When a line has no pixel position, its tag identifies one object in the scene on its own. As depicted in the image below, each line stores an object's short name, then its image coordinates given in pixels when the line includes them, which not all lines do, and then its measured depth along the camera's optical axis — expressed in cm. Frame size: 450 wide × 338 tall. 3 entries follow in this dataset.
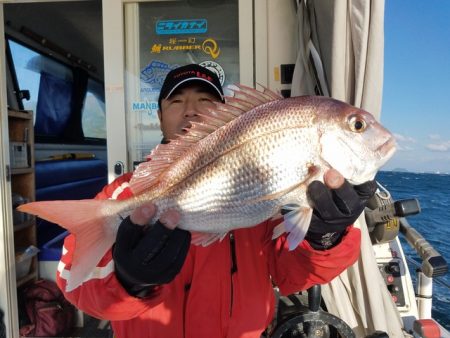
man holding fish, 95
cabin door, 257
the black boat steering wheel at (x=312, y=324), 160
